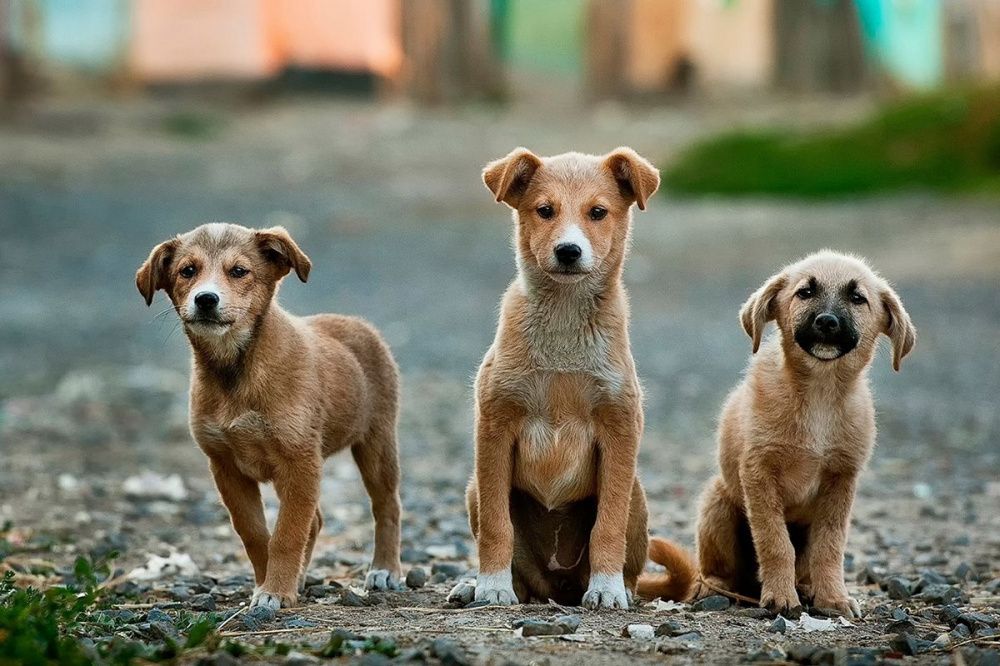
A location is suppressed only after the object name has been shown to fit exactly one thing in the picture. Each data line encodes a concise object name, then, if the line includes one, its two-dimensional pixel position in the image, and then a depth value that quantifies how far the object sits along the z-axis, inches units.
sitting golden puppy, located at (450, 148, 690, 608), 447.8
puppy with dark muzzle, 450.6
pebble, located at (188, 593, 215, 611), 465.4
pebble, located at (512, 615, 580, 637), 402.0
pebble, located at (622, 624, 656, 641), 404.2
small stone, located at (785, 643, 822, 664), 383.6
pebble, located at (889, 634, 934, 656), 397.7
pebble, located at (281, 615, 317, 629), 414.9
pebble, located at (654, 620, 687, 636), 409.7
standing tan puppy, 450.6
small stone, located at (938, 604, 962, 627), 447.2
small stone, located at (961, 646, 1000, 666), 380.8
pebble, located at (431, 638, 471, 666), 364.5
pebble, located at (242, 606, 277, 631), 416.9
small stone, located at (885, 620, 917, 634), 431.5
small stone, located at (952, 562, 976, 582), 530.3
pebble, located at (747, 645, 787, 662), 385.4
